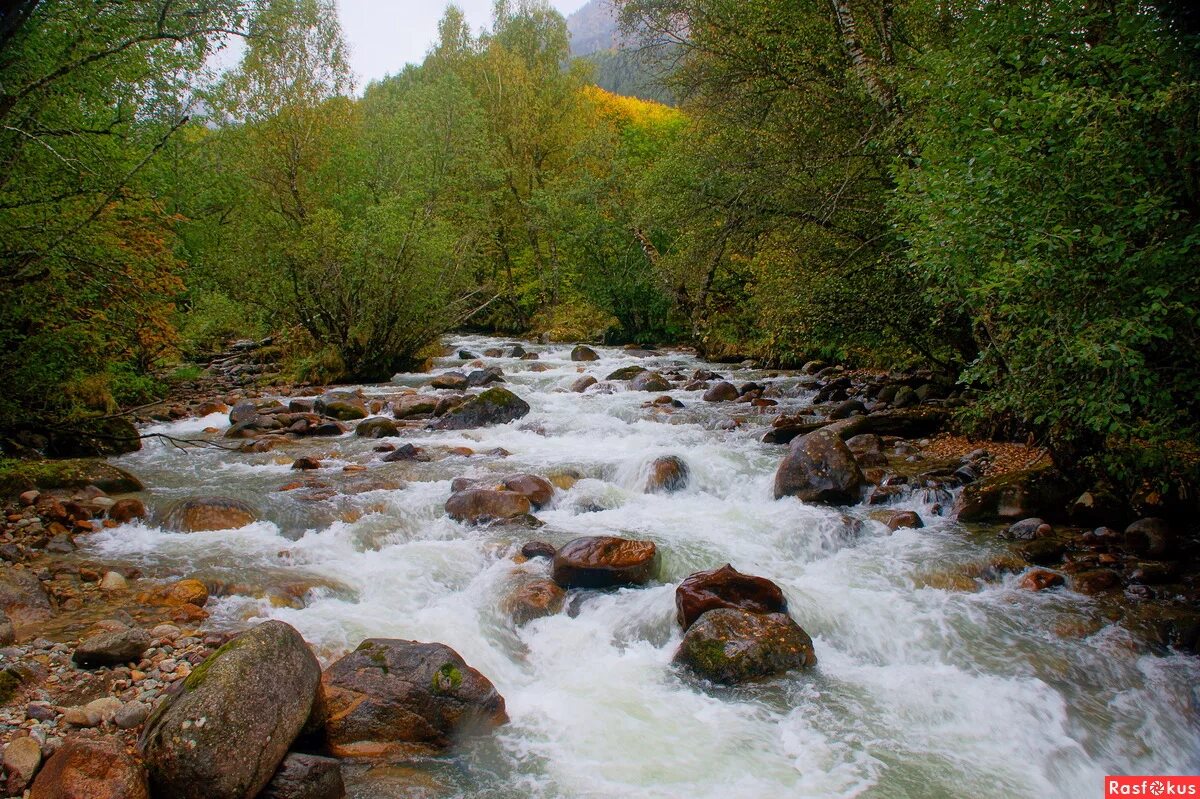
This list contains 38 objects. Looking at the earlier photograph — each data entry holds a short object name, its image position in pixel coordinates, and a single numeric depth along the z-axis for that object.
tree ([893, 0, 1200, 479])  4.71
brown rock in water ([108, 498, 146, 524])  8.19
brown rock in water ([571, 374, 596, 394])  17.78
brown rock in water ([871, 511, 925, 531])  8.45
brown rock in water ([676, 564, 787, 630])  6.23
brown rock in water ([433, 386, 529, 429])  14.20
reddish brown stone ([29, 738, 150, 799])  3.45
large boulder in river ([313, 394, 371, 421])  14.86
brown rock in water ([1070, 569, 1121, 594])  6.55
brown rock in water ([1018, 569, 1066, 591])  6.77
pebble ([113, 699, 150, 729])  4.14
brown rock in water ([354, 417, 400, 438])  13.34
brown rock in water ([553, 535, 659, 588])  7.05
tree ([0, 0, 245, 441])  6.13
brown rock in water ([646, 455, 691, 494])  10.14
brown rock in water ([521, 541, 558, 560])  7.69
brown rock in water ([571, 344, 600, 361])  23.62
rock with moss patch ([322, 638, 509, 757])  4.57
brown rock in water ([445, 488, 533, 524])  8.78
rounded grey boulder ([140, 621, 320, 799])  3.67
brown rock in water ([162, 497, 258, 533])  8.15
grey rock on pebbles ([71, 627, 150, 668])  4.79
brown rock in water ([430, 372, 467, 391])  18.25
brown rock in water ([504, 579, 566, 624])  6.55
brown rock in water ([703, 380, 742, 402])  16.30
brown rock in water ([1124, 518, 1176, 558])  6.91
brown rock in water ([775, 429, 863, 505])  9.31
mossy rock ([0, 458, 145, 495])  8.27
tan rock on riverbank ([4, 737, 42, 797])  3.52
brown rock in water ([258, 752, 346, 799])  3.90
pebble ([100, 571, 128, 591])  6.28
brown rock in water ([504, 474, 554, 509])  9.45
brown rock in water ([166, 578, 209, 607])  6.07
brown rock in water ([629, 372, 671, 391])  17.48
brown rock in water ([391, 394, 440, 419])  15.17
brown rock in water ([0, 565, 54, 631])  5.51
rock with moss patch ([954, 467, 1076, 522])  8.16
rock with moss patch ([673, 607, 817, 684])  5.61
